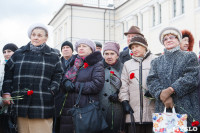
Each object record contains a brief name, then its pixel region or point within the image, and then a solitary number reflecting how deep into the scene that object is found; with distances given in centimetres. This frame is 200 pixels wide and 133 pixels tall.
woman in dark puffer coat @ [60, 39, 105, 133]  417
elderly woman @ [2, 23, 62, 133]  392
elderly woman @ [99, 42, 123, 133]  446
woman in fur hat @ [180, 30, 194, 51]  497
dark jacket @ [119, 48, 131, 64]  575
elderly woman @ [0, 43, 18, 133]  410
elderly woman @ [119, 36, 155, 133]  403
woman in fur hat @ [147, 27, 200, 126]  352
